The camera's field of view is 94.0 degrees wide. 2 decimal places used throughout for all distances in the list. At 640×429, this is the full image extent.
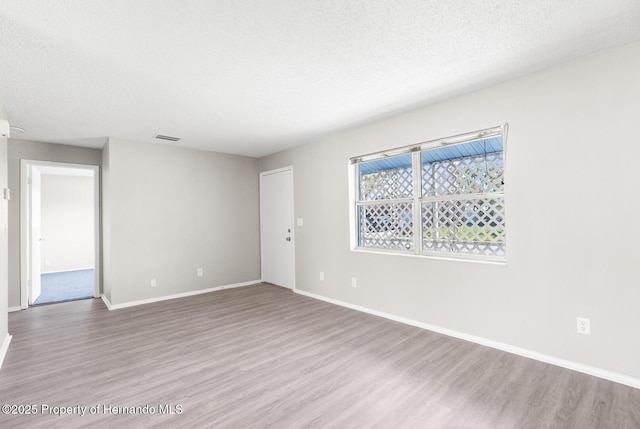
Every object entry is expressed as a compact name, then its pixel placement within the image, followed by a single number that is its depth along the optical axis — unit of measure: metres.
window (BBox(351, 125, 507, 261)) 2.76
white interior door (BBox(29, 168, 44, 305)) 4.30
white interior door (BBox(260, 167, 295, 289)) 4.90
